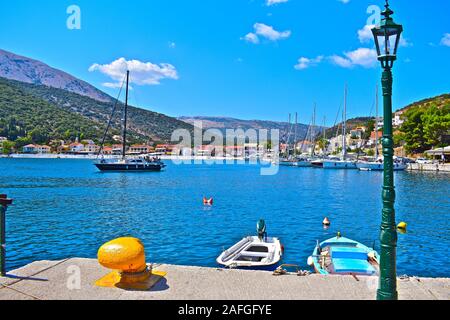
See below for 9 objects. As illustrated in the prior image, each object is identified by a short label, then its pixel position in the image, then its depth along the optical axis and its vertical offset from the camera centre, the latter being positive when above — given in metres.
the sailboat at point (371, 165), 102.44 -1.90
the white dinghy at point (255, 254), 14.12 -3.90
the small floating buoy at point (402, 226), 27.39 -4.83
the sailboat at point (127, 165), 90.50 -1.76
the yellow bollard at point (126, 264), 8.91 -2.48
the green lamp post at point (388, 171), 7.14 -0.25
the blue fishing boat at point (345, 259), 13.31 -3.81
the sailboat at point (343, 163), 111.59 -1.60
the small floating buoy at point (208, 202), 40.28 -4.66
